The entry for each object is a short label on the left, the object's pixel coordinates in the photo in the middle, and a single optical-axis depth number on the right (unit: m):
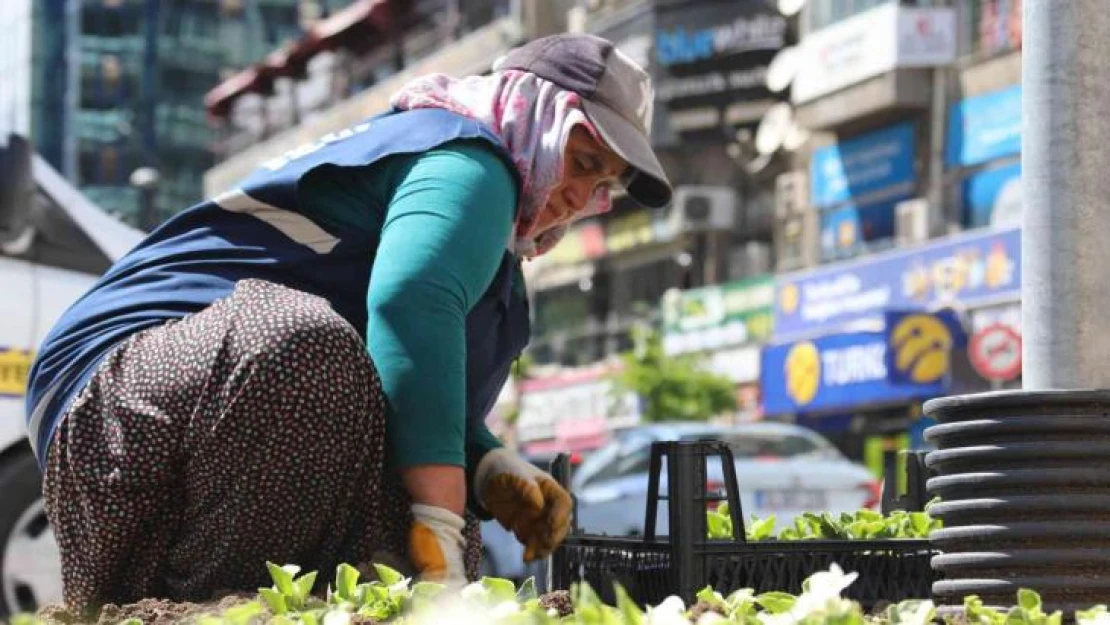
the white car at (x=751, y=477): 16.06
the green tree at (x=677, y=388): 37.97
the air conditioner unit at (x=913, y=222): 35.84
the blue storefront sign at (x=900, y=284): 31.83
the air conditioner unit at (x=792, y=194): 41.22
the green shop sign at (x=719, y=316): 40.12
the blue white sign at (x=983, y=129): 34.34
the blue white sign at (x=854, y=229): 38.00
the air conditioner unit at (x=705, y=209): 43.91
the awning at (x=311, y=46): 62.81
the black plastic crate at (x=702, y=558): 3.70
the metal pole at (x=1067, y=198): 3.31
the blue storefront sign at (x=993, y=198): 33.69
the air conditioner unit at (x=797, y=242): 40.22
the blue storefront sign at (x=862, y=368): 32.34
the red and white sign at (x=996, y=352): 30.25
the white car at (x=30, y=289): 9.59
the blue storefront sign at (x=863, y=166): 37.53
